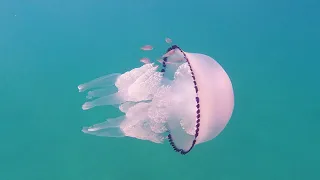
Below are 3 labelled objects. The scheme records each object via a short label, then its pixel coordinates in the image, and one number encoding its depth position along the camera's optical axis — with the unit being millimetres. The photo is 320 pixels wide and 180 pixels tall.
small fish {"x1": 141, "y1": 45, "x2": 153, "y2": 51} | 5395
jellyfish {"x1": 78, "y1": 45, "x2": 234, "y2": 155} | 3964
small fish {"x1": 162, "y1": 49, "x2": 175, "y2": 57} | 4163
